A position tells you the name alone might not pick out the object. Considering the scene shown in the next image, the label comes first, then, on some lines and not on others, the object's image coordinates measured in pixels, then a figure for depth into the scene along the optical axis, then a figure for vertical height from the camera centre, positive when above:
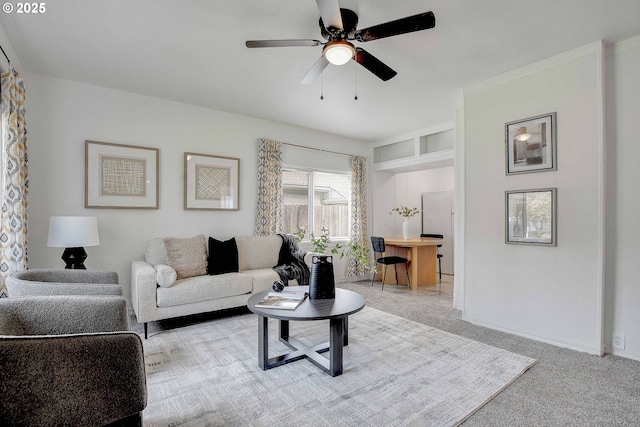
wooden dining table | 5.24 -0.77
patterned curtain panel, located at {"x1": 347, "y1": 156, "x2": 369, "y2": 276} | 5.81 +0.08
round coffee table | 2.23 -0.82
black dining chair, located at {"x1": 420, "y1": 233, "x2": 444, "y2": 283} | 6.69 -0.46
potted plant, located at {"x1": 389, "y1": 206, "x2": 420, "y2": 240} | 5.66 +0.03
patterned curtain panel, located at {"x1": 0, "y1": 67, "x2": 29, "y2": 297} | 2.68 +0.27
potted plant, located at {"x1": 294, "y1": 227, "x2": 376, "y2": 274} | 2.68 -0.31
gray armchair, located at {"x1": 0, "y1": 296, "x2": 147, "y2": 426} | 1.04 -0.60
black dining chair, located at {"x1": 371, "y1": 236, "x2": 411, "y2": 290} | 5.17 -0.73
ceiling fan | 1.90 +1.20
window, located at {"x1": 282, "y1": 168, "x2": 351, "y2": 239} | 5.20 +0.23
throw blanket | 4.03 -0.68
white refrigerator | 6.75 -0.08
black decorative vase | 2.63 -0.55
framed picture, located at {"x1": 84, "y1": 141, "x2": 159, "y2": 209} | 3.53 +0.45
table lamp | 2.91 -0.22
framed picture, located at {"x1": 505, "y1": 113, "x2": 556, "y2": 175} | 2.97 +0.70
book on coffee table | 2.37 -0.70
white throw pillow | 3.15 -0.64
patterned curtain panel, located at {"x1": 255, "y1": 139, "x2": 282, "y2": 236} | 4.68 +0.39
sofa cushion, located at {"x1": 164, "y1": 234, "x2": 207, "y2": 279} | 3.56 -0.50
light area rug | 1.85 -1.20
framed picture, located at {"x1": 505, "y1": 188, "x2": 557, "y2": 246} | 2.96 -0.02
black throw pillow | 3.71 -0.52
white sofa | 3.10 -0.79
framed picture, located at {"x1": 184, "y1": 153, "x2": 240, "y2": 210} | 4.15 +0.45
